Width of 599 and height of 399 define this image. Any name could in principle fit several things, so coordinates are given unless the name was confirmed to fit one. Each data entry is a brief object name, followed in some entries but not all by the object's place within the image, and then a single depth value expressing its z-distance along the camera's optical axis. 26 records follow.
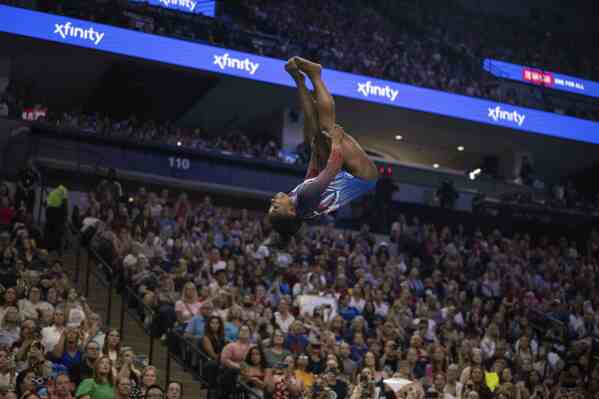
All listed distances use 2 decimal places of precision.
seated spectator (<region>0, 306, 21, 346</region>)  11.21
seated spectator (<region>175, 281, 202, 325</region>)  13.20
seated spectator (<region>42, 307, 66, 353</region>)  11.17
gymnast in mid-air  7.84
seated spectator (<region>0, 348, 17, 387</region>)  10.01
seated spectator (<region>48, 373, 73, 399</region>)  9.75
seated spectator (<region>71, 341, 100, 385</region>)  10.72
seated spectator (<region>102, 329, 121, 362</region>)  11.06
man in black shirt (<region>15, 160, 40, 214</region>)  16.89
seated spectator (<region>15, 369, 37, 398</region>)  9.78
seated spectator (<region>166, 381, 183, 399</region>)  10.36
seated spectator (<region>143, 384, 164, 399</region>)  9.98
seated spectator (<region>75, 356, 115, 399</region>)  10.03
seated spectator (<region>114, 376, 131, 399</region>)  10.10
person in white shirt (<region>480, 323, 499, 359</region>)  15.41
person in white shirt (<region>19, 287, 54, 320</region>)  11.76
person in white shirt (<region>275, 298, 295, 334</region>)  13.86
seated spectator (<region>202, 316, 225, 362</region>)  12.27
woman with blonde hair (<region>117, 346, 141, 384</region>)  10.70
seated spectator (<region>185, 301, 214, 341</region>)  12.66
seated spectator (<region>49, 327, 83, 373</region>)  10.88
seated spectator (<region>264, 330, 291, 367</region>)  12.20
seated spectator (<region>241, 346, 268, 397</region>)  11.56
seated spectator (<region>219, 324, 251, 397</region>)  11.70
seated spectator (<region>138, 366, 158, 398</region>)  10.59
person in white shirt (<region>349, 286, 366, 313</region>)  15.47
